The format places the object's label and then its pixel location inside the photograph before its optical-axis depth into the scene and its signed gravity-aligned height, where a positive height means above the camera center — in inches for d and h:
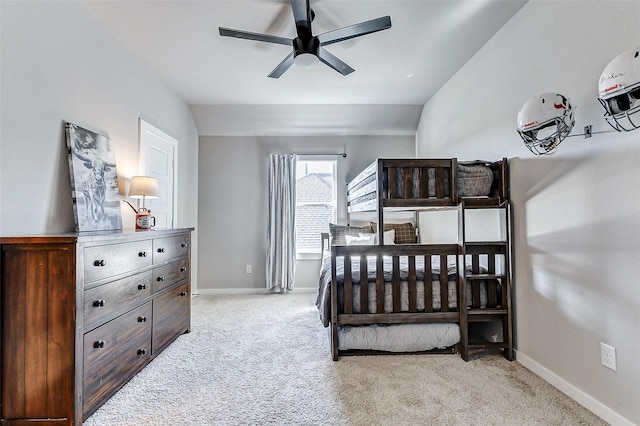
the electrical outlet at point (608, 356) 61.8 -28.4
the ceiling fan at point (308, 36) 76.4 +50.7
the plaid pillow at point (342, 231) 157.8 -5.0
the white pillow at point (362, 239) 151.8 -8.6
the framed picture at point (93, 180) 82.6 +13.4
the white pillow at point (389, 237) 155.5 -7.9
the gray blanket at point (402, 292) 94.5 -22.1
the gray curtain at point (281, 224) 173.3 -0.6
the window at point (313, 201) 181.6 +13.0
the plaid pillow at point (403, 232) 166.2 -5.8
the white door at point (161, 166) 122.1 +25.3
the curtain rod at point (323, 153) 179.3 +41.1
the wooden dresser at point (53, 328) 58.9 -20.4
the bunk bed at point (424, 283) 92.4 -19.2
